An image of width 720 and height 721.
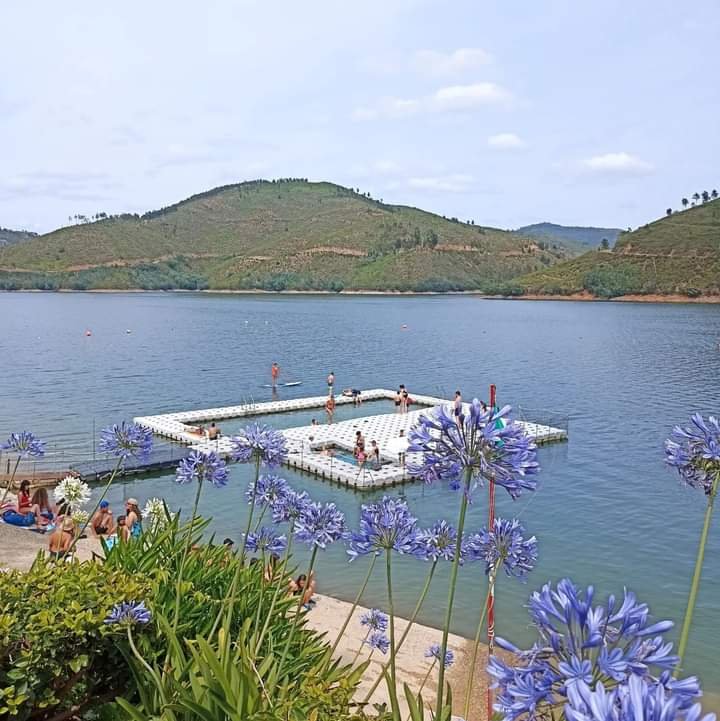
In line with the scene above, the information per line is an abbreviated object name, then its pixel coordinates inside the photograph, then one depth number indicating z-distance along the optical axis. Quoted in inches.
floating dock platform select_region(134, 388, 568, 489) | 965.8
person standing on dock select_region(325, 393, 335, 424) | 1281.7
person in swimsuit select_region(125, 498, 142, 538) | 461.7
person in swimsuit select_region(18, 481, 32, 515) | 645.9
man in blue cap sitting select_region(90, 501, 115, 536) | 544.1
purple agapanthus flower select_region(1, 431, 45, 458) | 310.7
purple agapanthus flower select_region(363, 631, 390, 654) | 323.0
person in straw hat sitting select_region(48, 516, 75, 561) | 411.6
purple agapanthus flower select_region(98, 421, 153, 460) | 246.2
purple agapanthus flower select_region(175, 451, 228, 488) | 226.2
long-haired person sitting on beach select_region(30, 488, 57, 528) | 642.8
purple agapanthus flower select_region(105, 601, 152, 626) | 179.3
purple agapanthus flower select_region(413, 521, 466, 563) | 187.9
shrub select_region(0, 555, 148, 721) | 172.7
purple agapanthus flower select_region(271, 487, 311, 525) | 212.4
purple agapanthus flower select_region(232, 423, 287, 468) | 207.9
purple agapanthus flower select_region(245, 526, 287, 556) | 234.4
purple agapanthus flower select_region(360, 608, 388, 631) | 328.5
